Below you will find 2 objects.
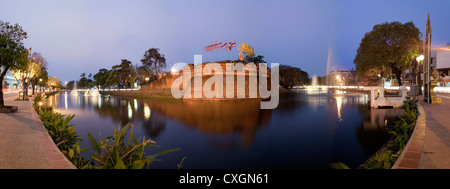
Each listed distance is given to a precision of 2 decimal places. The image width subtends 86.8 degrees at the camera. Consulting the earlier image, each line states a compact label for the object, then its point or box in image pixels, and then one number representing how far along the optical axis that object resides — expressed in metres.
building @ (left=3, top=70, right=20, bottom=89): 110.36
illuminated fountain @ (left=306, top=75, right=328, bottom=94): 139.45
